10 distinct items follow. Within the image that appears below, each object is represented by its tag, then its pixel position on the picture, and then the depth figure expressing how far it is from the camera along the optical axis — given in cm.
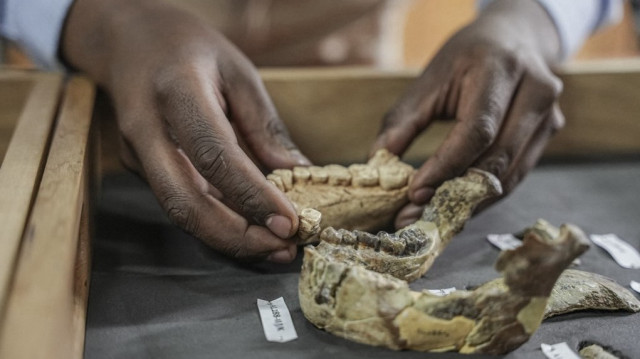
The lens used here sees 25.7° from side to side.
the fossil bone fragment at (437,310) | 62
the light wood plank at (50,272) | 57
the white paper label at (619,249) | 71
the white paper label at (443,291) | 67
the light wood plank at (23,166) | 60
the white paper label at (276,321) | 63
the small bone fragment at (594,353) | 63
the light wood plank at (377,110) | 83
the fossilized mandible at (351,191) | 71
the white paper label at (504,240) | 73
